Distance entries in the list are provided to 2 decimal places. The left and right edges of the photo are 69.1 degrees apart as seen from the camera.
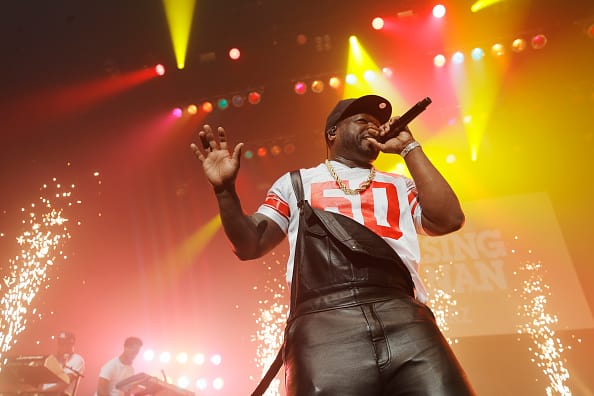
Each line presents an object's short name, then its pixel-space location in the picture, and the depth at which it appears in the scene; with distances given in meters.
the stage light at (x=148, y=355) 8.00
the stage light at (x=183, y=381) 7.49
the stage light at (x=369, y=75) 7.13
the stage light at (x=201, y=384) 7.39
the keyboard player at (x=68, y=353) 7.31
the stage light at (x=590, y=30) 6.16
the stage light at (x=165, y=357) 7.86
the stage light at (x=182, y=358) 7.68
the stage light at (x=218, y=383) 7.29
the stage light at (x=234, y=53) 6.95
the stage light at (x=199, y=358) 7.60
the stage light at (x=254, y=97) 7.48
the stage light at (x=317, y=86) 7.22
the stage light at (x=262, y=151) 8.16
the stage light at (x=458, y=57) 6.75
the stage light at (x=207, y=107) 7.65
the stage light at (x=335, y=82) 7.12
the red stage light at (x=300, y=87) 7.28
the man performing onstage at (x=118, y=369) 6.78
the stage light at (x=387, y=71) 7.05
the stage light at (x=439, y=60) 6.82
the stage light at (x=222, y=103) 7.64
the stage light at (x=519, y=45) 6.48
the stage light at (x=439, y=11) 6.23
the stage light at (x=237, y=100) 7.54
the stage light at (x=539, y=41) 6.38
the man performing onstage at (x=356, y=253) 1.44
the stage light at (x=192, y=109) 7.76
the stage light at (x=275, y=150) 8.06
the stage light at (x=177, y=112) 7.82
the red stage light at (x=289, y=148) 8.02
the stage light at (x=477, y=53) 6.67
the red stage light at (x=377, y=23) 6.47
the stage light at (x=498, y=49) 6.57
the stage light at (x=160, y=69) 7.20
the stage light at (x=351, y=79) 7.07
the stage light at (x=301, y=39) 6.79
